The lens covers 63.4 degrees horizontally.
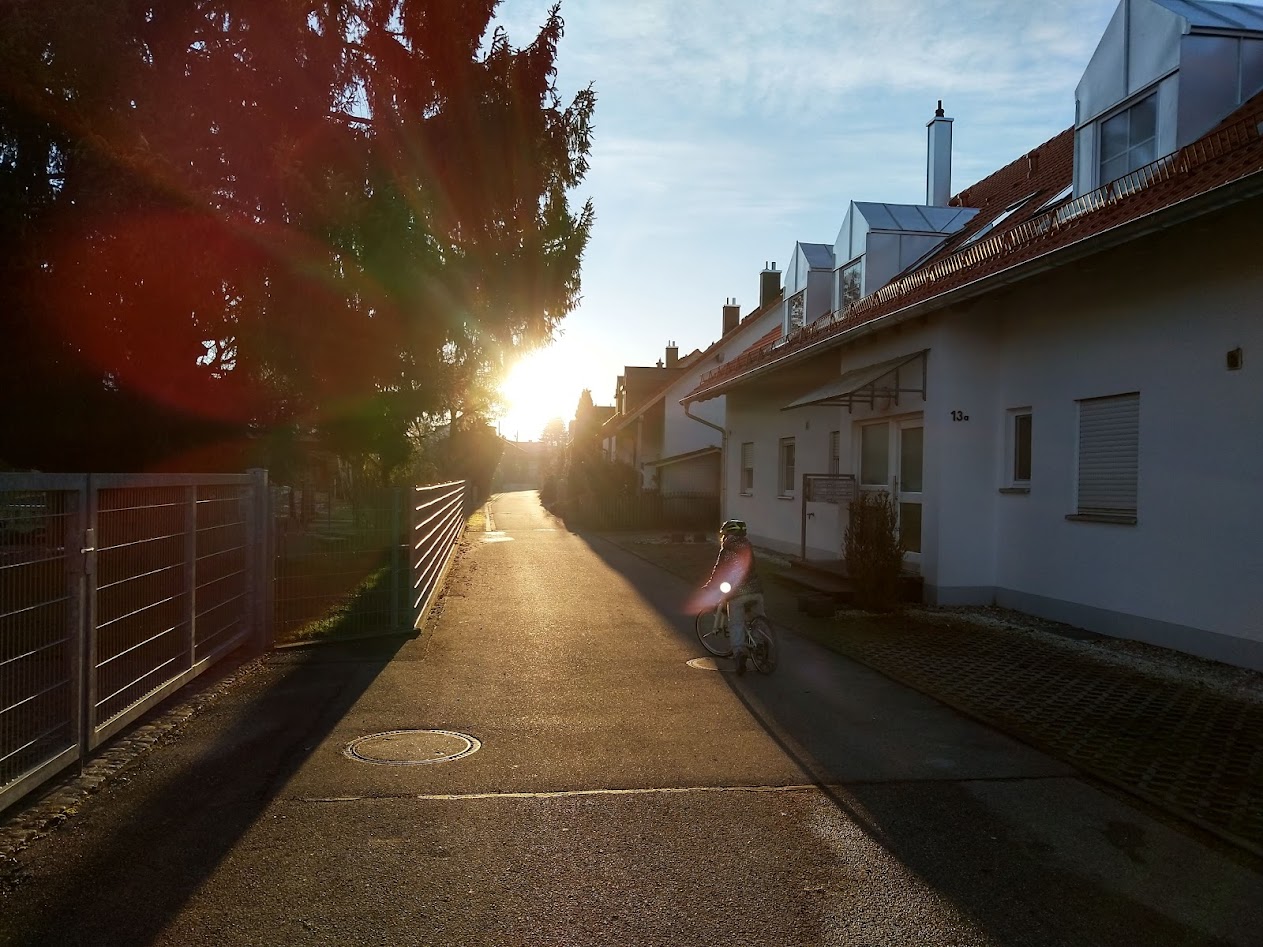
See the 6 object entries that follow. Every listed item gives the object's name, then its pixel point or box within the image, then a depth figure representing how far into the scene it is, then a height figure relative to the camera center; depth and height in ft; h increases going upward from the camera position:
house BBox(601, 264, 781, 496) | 111.96 +6.47
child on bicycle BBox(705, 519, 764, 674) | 27.68 -3.06
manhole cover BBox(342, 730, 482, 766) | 19.29 -5.61
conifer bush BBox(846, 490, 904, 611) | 38.60 -3.26
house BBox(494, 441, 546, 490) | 488.02 +0.44
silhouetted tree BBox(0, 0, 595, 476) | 31.86 +9.02
